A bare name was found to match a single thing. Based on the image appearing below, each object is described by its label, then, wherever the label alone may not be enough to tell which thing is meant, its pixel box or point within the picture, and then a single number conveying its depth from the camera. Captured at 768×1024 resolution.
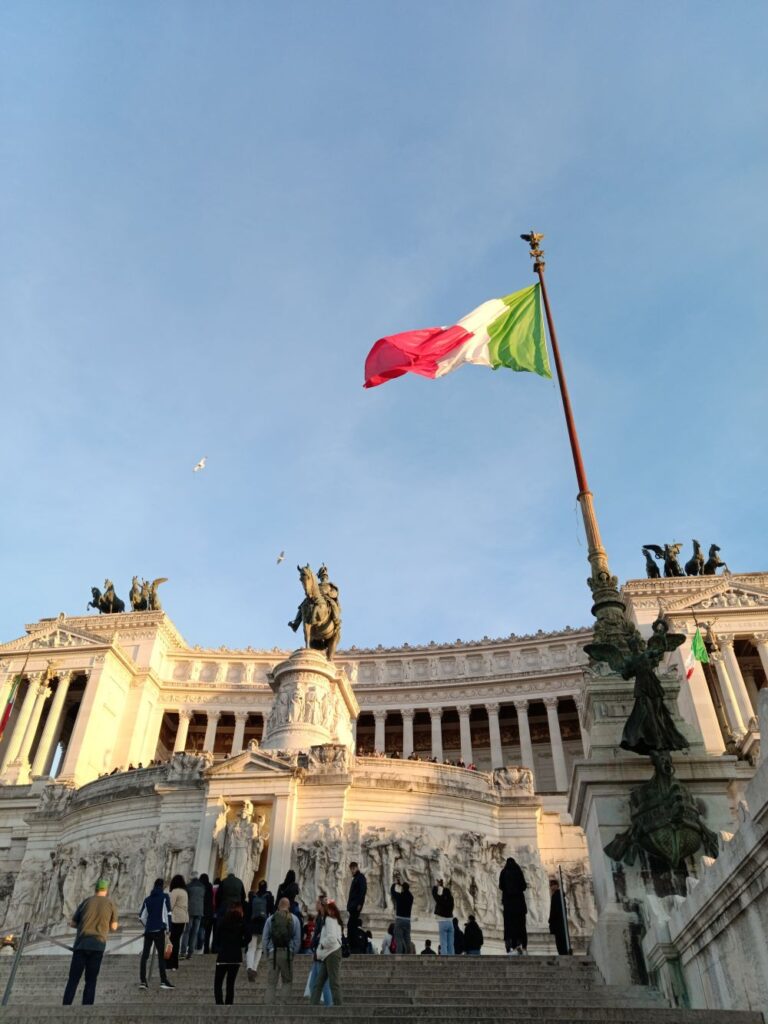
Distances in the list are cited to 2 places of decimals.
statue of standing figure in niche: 22.38
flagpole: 14.31
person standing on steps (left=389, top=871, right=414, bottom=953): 16.45
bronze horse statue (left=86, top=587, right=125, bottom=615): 75.32
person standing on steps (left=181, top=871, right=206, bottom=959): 15.50
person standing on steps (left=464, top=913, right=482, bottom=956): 17.50
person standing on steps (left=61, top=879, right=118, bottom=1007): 10.71
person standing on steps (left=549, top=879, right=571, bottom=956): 15.84
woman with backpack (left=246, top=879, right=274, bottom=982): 13.33
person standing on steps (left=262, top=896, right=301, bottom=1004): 11.55
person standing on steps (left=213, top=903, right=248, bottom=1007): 11.10
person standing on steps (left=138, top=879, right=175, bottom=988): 12.67
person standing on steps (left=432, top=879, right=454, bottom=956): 16.73
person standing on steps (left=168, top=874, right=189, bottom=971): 14.12
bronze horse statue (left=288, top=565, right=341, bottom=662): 31.72
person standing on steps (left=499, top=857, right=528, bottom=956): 16.17
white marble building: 23.44
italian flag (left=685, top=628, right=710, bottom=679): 41.44
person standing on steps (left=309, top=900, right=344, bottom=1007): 10.41
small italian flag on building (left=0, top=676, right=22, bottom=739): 55.71
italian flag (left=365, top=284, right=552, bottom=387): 20.73
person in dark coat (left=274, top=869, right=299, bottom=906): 14.20
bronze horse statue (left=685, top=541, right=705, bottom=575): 65.12
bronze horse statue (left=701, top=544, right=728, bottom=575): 65.94
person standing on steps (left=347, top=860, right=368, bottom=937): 15.71
